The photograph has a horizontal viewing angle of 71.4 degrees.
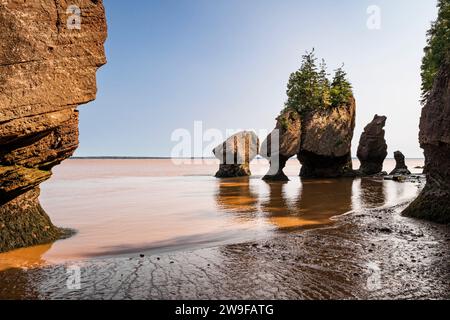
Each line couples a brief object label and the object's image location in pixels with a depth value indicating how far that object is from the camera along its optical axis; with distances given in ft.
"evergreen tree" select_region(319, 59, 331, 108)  134.00
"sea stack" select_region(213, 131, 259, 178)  154.92
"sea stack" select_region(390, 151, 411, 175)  155.53
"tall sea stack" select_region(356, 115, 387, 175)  145.89
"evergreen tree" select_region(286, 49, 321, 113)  136.05
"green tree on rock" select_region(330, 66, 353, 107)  137.28
